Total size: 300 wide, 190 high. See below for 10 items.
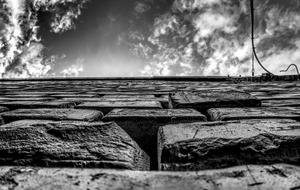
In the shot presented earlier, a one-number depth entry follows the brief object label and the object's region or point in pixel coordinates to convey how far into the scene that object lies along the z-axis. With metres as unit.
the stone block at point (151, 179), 0.51
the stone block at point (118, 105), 1.31
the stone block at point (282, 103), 1.39
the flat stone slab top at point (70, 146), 0.62
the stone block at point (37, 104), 1.40
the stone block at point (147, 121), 0.92
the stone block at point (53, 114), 1.04
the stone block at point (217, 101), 1.30
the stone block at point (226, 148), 0.60
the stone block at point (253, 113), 0.99
